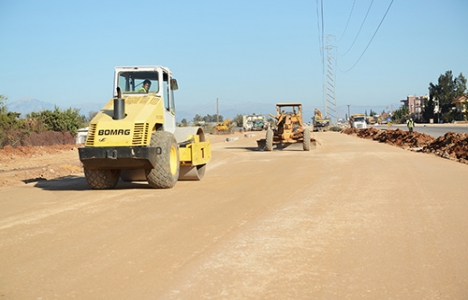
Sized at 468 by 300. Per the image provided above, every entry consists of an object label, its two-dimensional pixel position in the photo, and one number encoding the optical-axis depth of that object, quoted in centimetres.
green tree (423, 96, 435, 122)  11344
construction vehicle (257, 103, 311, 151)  2583
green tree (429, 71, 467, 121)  11225
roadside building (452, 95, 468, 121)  9973
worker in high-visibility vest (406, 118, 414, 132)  3649
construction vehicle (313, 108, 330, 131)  6969
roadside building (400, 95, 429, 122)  13044
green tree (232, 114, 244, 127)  13010
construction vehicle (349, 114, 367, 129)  6875
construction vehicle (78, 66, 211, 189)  1033
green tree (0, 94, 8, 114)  3092
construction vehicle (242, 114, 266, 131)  8798
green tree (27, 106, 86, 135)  3475
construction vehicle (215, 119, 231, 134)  7522
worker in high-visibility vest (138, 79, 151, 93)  1202
